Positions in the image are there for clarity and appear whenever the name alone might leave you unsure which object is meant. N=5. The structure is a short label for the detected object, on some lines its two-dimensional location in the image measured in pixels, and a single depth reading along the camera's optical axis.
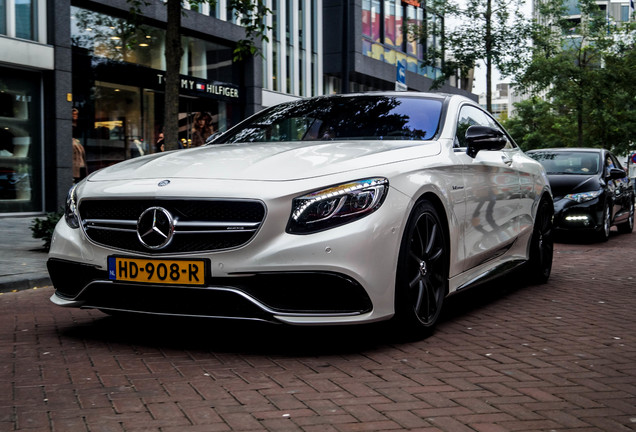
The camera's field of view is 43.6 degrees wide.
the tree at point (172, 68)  10.27
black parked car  12.26
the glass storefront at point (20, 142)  15.93
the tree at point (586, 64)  26.69
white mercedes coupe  3.90
